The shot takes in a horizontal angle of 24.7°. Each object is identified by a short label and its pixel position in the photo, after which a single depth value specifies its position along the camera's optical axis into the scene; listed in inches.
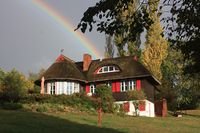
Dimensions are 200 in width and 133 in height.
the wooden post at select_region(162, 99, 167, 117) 1948.8
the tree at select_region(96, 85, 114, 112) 1609.3
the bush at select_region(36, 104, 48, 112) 1385.3
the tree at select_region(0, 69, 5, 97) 2755.9
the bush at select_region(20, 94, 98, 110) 1595.1
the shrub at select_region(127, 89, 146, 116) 1842.2
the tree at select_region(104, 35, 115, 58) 2965.1
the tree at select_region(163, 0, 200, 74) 417.4
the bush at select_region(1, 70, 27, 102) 1624.0
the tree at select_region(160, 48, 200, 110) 2164.1
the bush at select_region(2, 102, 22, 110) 1413.4
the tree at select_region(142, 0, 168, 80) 2504.4
